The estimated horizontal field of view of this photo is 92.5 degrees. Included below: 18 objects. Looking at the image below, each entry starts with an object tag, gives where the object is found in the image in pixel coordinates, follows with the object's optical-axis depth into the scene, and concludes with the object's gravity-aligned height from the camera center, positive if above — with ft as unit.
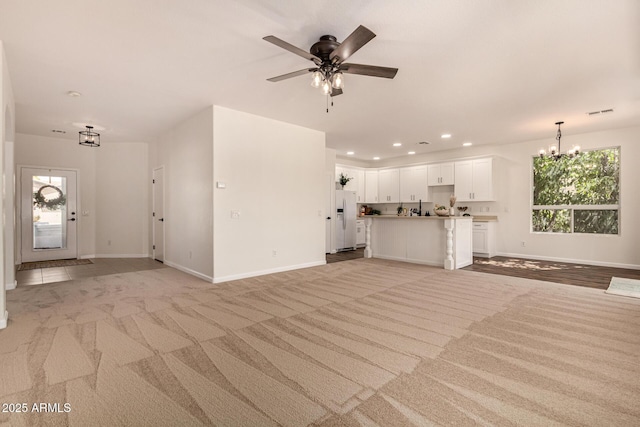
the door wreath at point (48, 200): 22.58 +0.85
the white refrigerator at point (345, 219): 27.63 -0.77
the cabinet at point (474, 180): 24.66 +2.53
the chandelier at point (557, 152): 19.35 +3.97
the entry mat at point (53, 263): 20.26 -3.67
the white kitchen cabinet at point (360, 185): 31.46 +2.66
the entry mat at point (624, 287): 13.44 -3.65
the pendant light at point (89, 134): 19.78 +5.15
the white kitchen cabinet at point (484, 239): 24.54 -2.33
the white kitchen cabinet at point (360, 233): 30.07 -2.26
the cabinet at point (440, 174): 26.78 +3.29
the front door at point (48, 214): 22.13 -0.19
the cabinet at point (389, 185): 30.45 +2.58
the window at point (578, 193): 20.67 +1.24
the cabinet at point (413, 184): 28.51 +2.57
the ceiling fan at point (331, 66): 8.65 +4.42
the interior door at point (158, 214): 22.50 -0.21
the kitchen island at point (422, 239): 19.71 -2.03
